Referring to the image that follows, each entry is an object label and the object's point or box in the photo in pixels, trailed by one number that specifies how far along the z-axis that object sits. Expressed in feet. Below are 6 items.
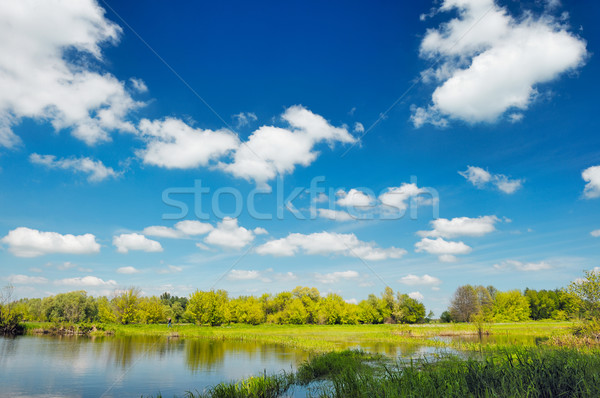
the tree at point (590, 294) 97.00
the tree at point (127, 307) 249.34
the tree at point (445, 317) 356.67
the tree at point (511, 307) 300.81
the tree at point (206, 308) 210.59
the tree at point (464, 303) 299.79
